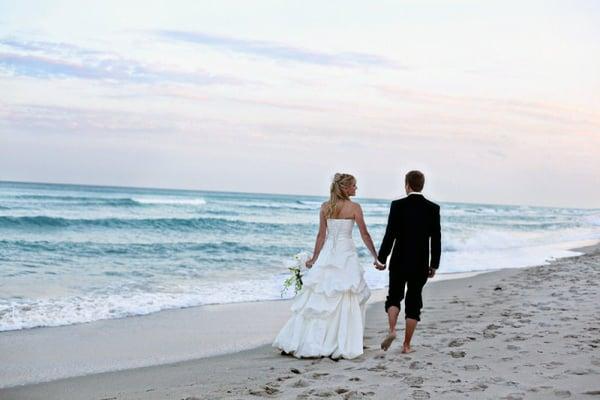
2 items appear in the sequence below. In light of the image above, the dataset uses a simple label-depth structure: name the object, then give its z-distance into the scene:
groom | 6.29
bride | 6.62
